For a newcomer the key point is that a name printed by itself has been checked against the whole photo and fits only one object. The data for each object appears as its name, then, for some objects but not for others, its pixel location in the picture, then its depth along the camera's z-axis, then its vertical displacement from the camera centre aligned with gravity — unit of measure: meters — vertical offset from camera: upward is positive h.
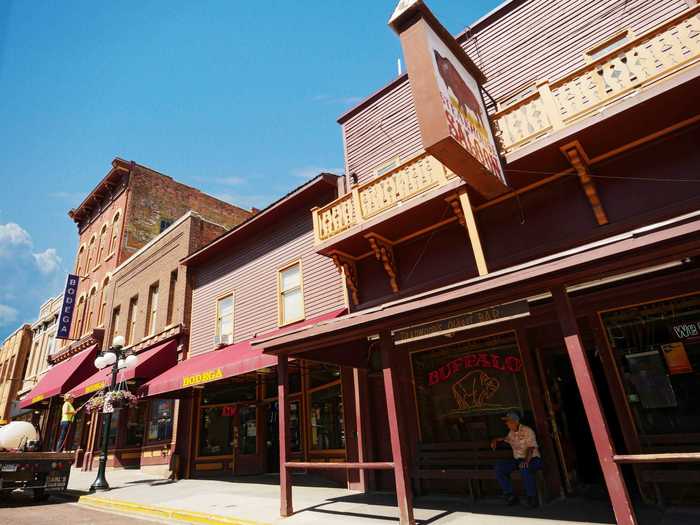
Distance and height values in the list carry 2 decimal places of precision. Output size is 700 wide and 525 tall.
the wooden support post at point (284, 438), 7.48 +0.06
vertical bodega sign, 25.61 +8.74
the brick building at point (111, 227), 23.50 +13.07
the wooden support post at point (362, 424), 9.73 +0.23
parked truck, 9.91 -0.06
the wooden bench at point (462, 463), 7.67 -0.66
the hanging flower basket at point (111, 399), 12.48 +1.61
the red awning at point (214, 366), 10.93 +2.12
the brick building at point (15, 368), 36.44 +7.73
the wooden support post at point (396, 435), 6.16 -0.05
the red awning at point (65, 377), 19.80 +3.80
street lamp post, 11.87 +2.64
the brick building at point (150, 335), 16.16 +4.60
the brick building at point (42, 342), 31.43 +8.63
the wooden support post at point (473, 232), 8.09 +3.47
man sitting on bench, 6.80 -0.60
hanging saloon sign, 6.39 +4.92
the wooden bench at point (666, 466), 5.91 -0.81
